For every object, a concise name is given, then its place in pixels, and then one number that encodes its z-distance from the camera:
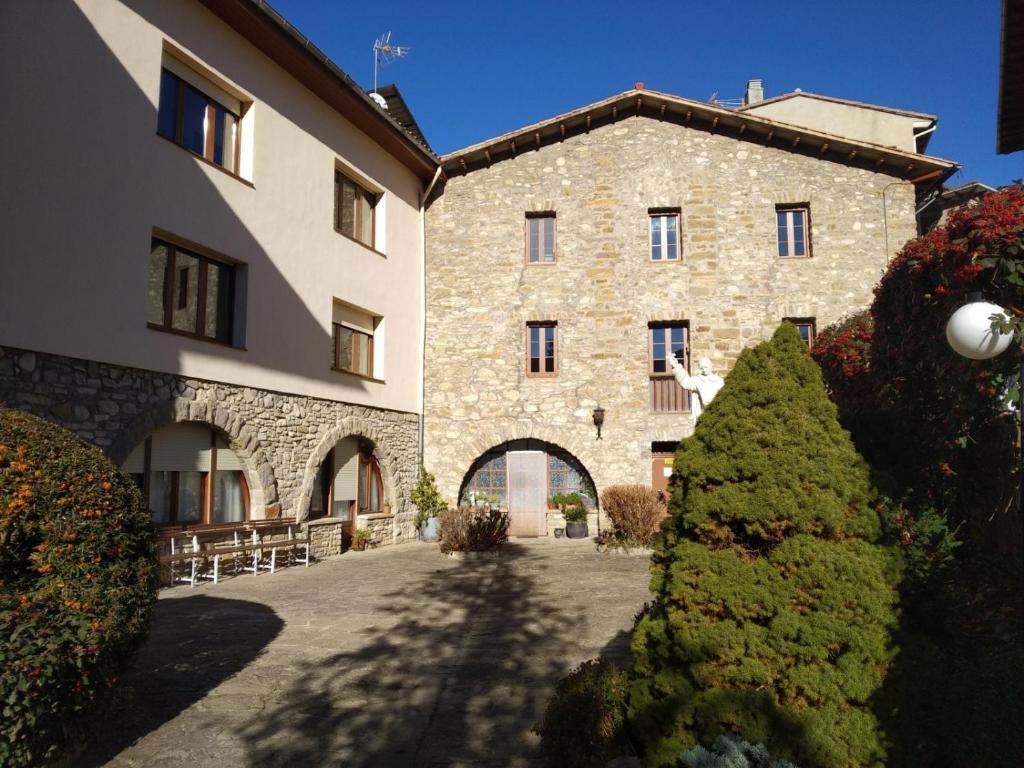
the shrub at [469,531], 12.16
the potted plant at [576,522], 14.55
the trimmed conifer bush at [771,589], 2.88
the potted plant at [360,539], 12.77
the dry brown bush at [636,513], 12.47
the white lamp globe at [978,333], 4.01
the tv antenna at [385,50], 17.33
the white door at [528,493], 15.02
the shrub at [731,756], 2.67
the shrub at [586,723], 3.37
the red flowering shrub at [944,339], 4.59
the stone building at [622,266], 14.42
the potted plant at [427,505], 14.47
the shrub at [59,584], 3.06
